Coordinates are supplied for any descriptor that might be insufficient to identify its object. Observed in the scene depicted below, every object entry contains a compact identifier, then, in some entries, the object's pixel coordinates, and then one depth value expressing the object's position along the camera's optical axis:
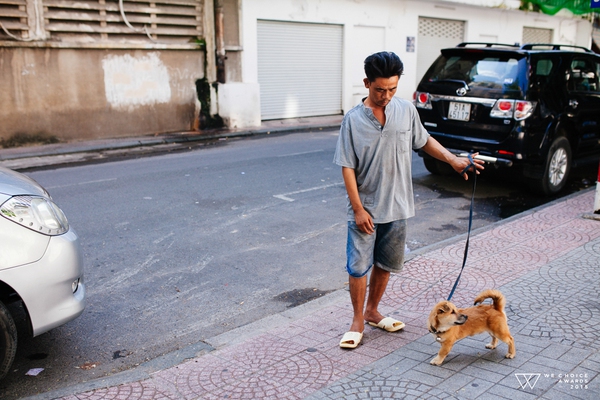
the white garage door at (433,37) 22.17
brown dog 3.46
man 3.65
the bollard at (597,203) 6.72
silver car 3.39
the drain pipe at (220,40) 15.22
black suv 7.72
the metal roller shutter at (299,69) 17.23
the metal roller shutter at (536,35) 26.86
